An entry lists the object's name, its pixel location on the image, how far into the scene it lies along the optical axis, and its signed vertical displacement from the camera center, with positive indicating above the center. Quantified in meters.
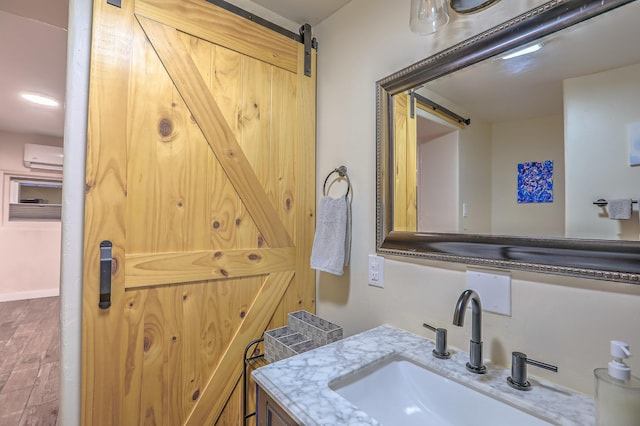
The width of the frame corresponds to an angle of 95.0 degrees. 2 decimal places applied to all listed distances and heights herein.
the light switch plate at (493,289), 0.87 -0.21
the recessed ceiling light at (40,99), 2.96 +1.22
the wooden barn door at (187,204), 1.06 +0.06
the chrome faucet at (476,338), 0.84 -0.34
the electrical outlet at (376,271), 1.26 -0.22
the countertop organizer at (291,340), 1.19 -0.52
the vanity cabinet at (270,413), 0.72 -0.50
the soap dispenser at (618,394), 0.54 -0.32
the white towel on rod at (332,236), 1.35 -0.08
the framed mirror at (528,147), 0.71 +0.23
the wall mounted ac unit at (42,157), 4.36 +0.92
